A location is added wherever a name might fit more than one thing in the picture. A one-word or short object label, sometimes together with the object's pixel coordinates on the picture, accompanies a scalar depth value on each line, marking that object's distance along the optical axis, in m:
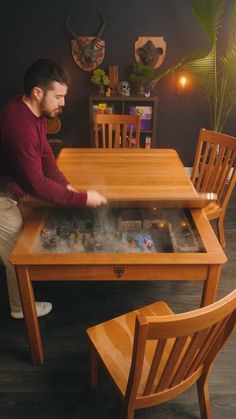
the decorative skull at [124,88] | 3.39
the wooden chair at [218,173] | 2.23
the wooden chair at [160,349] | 0.84
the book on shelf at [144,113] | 3.50
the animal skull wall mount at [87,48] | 3.32
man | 1.42
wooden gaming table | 1.30
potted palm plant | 2.81
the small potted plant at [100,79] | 3.35
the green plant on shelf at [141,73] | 3.26
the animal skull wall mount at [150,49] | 3.35
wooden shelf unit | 3.34
